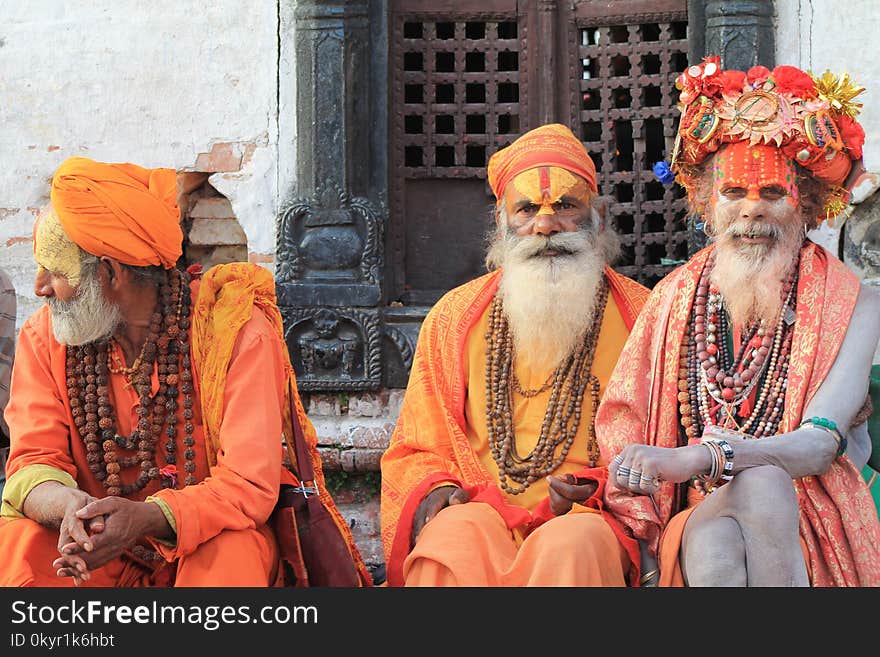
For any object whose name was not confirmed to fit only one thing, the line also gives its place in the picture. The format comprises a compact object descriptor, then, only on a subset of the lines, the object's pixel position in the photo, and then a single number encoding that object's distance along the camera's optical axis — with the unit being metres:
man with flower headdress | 7.29
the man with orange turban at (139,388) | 7.91
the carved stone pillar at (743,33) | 11.41
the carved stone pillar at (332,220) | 11.80
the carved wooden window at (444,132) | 12.29
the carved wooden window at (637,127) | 12.12
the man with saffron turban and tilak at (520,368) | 8.77
